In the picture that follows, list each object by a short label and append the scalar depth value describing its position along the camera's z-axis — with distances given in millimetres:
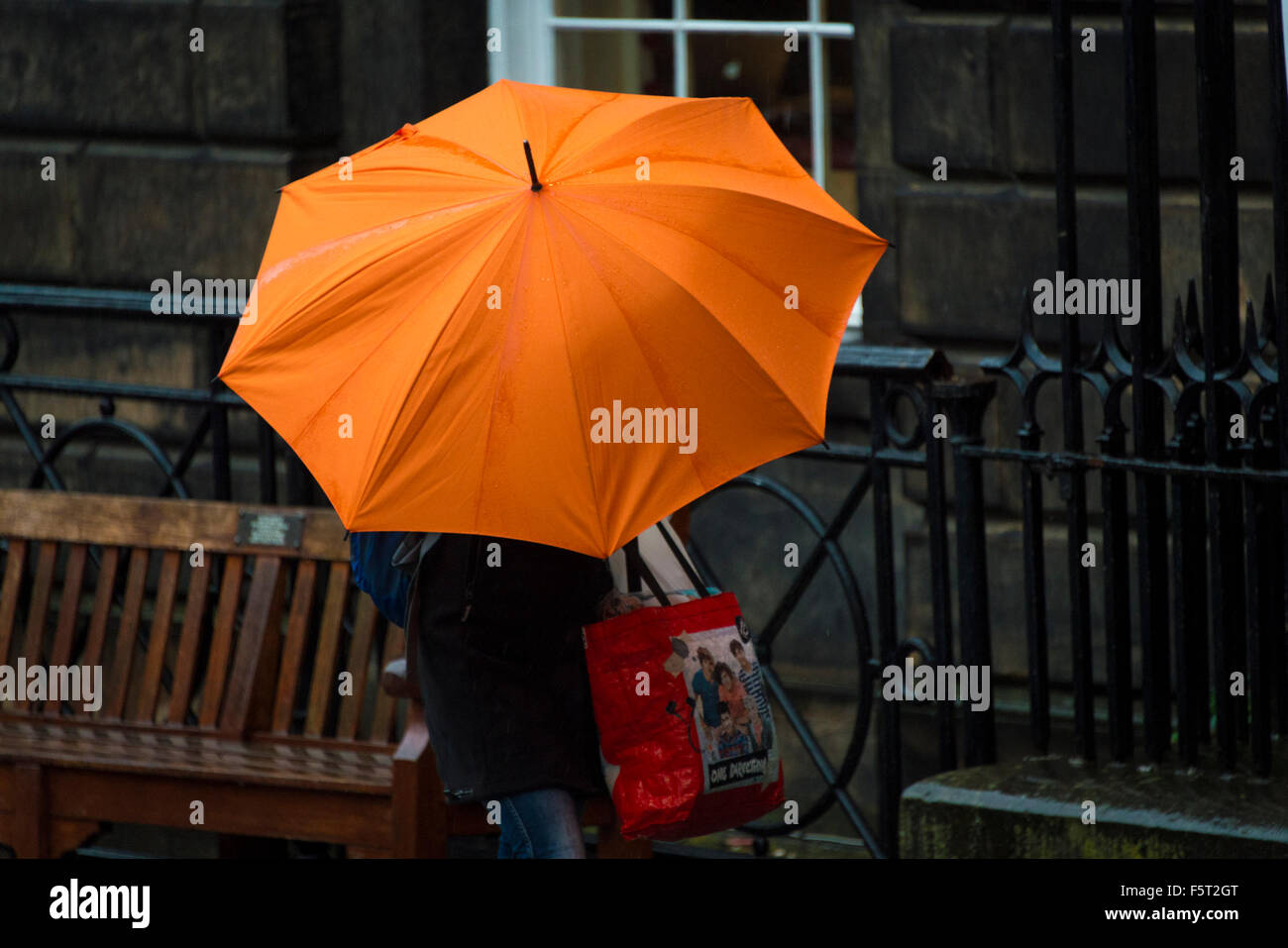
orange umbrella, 6426
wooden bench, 9312
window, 13867
